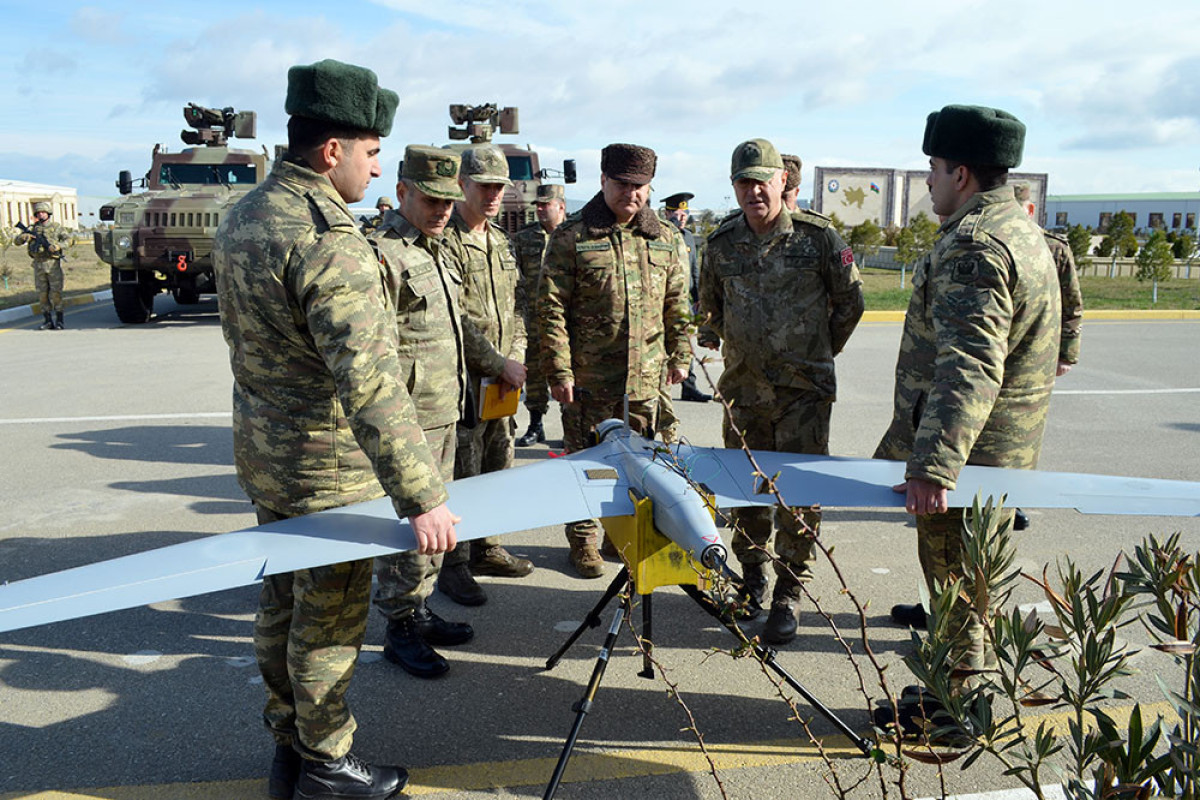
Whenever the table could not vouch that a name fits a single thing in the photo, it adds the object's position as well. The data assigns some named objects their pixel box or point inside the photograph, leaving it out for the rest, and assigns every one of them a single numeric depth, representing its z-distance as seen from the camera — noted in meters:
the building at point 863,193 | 41.53
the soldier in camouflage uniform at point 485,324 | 4.18
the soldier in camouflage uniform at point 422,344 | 3.45
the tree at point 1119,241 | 30.01
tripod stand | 2.67
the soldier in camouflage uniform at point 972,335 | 2.69
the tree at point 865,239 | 28.42
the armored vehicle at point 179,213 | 13.18
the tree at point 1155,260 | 18.89
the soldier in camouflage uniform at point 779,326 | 3.84
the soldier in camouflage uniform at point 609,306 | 4.35
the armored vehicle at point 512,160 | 14.14
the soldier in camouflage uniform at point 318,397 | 2.34
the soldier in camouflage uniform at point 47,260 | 12.79
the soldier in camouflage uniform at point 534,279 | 5.32
